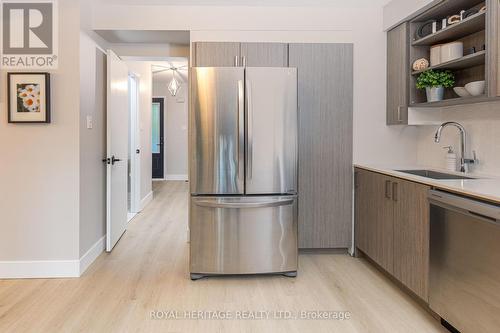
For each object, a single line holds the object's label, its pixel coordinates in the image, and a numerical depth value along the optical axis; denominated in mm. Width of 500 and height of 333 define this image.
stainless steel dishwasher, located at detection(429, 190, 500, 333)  1691
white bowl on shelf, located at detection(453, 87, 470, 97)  2612
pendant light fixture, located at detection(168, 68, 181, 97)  6836
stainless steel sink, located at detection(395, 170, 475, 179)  2710
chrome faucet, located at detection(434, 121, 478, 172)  2732
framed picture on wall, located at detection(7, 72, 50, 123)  2809
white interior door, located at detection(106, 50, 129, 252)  3479
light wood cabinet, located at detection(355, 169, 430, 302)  2301
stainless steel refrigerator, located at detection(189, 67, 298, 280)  2789
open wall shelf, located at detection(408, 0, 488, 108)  2461
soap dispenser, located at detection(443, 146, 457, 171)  2867
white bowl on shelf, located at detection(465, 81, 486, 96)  2402
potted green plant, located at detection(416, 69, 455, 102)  2842
